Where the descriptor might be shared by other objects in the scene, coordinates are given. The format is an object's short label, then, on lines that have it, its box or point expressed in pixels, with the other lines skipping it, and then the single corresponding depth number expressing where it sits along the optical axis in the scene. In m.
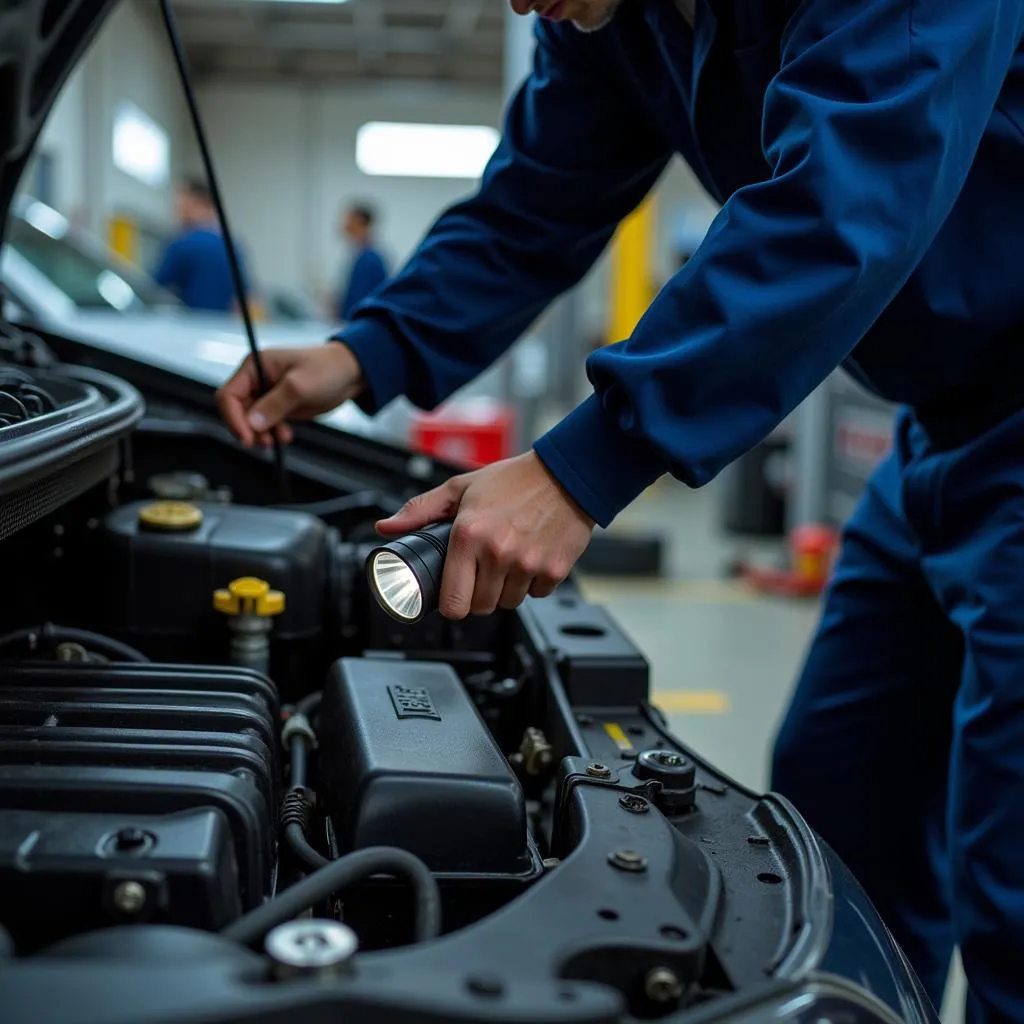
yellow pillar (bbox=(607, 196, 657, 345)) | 7.50
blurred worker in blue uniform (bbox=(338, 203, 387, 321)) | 7.71
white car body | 3.70
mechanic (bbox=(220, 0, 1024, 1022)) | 0.92
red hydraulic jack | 4.71
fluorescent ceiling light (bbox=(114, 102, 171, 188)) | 11.39
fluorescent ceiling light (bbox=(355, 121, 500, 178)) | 14.90
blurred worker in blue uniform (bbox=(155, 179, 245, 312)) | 6.50
